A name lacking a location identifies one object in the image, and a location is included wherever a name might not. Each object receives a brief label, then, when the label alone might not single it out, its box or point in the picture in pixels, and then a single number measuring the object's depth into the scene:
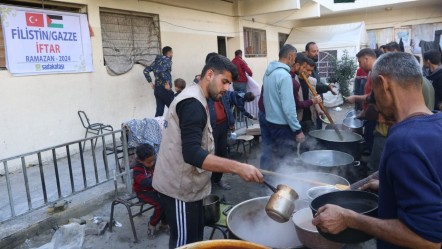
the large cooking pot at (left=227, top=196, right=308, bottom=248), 2.79
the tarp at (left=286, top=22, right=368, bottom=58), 15.30
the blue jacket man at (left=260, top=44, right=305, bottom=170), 4.23
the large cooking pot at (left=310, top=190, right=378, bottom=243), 1.89
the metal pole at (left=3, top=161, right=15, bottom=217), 3.74
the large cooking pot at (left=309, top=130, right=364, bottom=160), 4.16
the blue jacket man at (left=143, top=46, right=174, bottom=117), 7.95
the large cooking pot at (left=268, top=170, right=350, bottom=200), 3.08
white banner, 5.92
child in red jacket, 3.93
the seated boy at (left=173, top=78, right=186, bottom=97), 7.14
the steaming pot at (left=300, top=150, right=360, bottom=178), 3.44
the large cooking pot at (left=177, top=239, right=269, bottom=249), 1.74
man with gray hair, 1.23
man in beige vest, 2.21
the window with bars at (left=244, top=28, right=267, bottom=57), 13.27
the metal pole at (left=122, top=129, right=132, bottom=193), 4.83
